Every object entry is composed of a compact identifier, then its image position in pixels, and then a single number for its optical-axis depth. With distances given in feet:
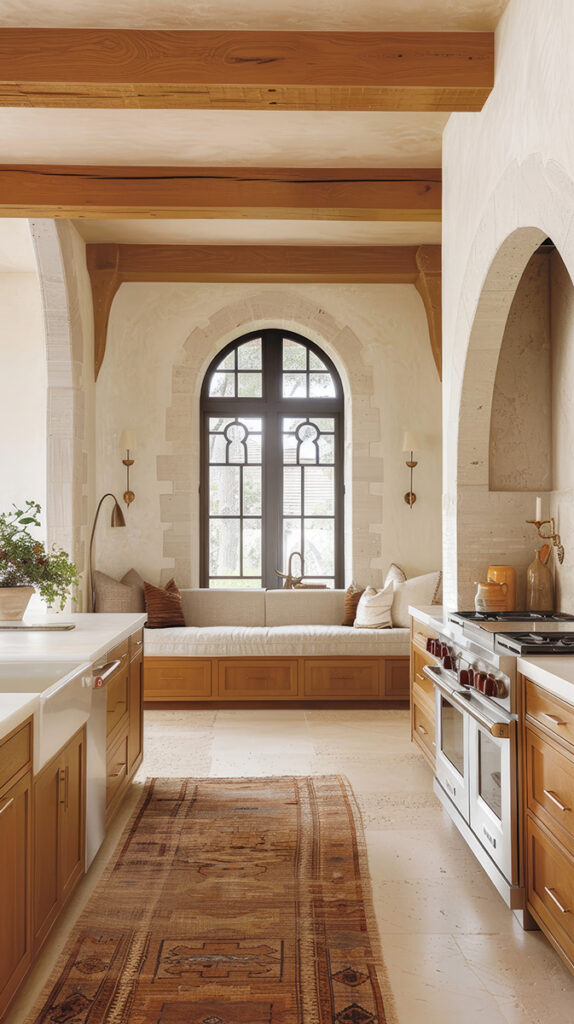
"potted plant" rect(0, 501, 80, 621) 11.77
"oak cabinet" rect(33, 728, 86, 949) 7.25
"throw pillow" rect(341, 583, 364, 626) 20.42
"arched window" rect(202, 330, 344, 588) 22.58
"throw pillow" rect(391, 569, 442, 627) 19.61
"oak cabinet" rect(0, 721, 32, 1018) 6.17
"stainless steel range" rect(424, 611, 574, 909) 8.48
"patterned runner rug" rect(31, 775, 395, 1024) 7.16
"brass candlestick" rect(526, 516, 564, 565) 12.26
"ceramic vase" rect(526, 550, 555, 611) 12.26
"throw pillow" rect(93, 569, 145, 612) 20.17
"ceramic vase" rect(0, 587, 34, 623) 11.79
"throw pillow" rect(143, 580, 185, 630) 19.85
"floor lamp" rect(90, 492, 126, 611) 21.02
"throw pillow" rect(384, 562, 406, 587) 20.77
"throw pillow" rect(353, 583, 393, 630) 19.31
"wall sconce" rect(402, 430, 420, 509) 20.79
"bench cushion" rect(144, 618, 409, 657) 18.71
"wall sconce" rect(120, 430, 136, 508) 20.92
